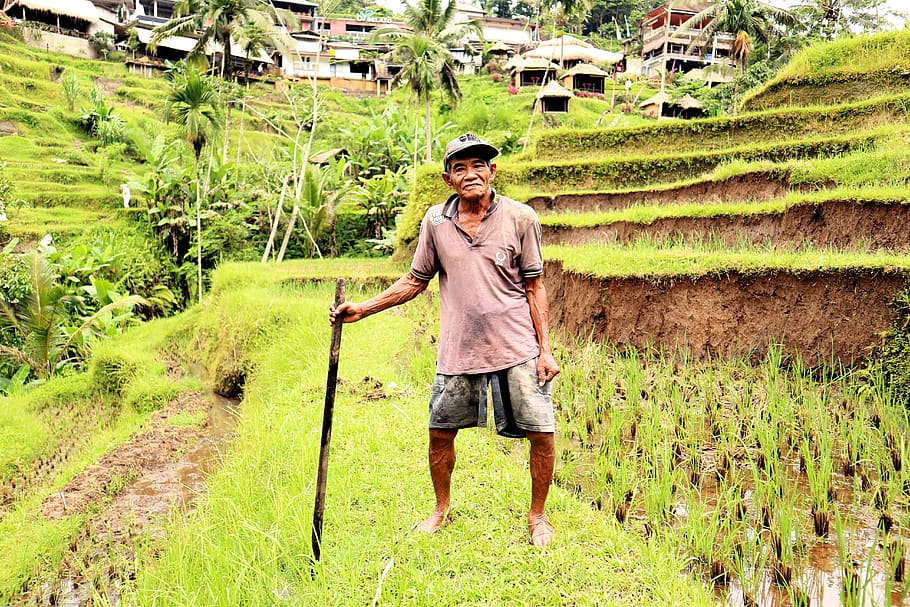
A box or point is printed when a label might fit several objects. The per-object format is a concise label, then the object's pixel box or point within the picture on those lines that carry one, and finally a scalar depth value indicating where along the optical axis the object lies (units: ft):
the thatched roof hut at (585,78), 100.94
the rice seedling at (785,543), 8.17
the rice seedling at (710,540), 8.50
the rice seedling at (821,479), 9.24
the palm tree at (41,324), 30.96
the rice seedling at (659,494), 9.66
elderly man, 8.82
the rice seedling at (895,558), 7.69
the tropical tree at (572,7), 59.41
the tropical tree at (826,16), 68.25
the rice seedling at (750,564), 7.96
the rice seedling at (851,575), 7.22
